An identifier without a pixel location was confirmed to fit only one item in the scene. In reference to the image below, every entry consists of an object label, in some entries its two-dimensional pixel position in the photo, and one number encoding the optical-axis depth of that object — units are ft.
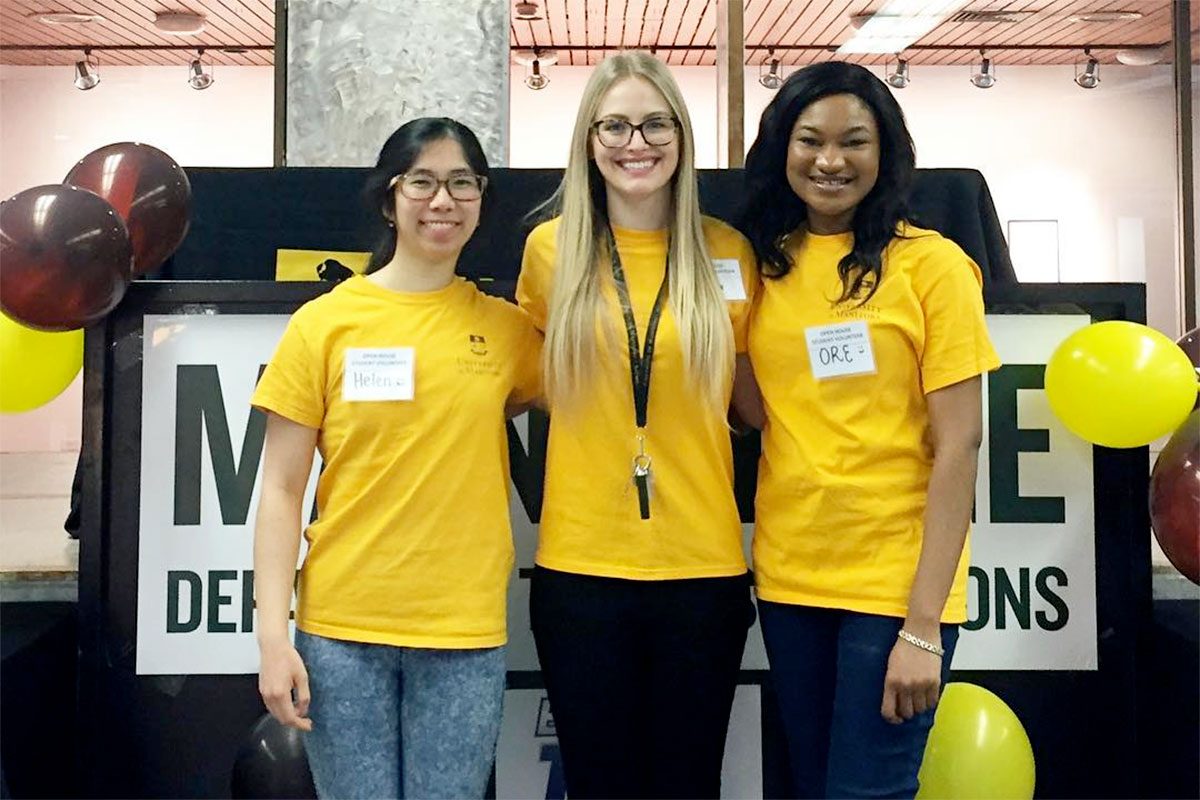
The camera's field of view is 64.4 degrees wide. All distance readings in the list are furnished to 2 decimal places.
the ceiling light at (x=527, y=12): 17.43
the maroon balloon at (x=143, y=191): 6.47
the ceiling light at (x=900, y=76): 18.92
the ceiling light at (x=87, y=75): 19.58
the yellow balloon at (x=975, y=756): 5.81
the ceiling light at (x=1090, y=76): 19.93
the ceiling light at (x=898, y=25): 17.29
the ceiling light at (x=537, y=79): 19.34
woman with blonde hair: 4.63
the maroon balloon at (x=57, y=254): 5.71
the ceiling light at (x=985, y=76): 19.77
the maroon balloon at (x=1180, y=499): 5.82
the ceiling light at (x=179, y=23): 17.65
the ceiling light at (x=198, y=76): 19.62
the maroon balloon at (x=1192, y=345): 7.11
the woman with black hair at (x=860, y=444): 4.52
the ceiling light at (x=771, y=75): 14.07
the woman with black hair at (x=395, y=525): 4.50
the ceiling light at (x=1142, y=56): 18.72
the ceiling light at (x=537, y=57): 19.21
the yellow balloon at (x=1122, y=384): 5.86
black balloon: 5.84
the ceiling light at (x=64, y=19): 17.52
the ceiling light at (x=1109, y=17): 17.80
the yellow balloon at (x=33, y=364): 6.64
